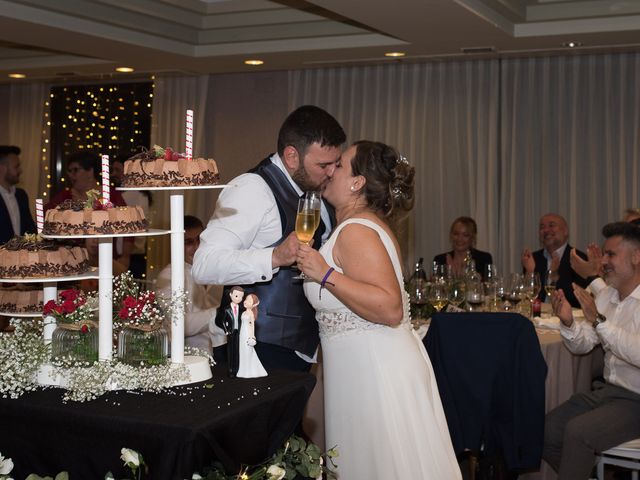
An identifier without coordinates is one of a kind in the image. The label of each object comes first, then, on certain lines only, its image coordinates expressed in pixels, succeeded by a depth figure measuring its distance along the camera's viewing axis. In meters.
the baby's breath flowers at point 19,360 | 2.44
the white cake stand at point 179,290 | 2.55
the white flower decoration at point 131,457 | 2.10
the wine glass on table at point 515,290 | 5.40
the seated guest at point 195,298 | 4.82
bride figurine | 2.60
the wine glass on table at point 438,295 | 5.29
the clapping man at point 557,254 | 7.04
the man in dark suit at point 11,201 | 7.41
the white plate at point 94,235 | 2.39
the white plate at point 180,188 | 2.50
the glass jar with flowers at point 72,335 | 2.51
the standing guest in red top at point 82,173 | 7.64
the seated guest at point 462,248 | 7.46
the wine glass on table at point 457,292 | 5.30
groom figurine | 2.63
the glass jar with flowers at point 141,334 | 2.47
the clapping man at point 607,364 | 4.27
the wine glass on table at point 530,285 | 5.45
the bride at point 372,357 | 3.08
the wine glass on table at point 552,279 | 5.55
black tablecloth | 2.13
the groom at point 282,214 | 3.22
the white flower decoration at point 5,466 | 2.30
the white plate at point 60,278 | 2.50
